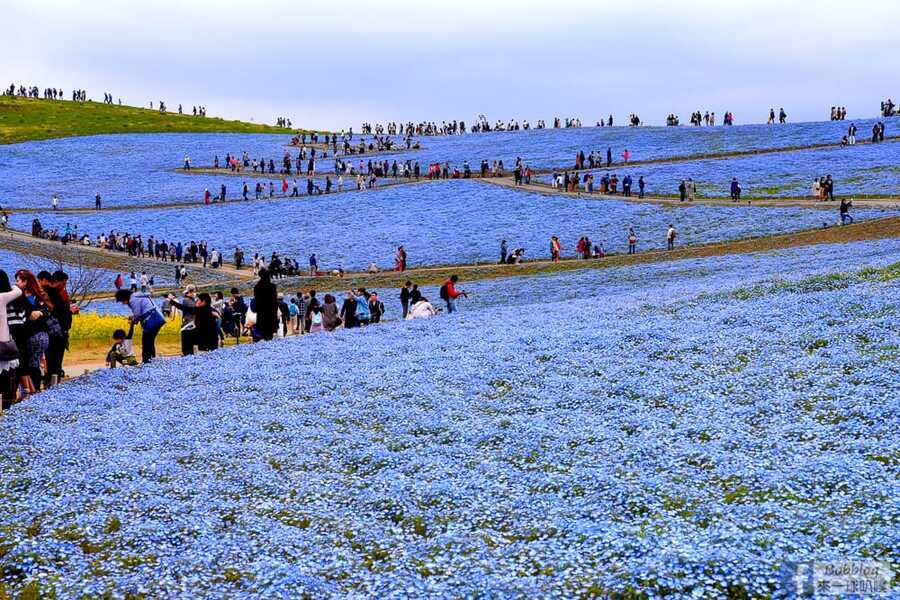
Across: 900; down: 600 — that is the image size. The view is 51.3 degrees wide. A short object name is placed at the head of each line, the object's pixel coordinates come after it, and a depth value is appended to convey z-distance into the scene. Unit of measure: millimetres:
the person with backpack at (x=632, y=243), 49000
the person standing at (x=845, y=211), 46100
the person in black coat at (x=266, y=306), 23844
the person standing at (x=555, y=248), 48500
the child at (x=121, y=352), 22094
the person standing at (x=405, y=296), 31547
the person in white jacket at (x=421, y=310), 29044
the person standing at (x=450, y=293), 30531
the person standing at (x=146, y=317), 21766
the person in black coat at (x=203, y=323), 23906
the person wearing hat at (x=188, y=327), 24484
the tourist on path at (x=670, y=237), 47938
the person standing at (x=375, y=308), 30369
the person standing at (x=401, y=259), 50469
